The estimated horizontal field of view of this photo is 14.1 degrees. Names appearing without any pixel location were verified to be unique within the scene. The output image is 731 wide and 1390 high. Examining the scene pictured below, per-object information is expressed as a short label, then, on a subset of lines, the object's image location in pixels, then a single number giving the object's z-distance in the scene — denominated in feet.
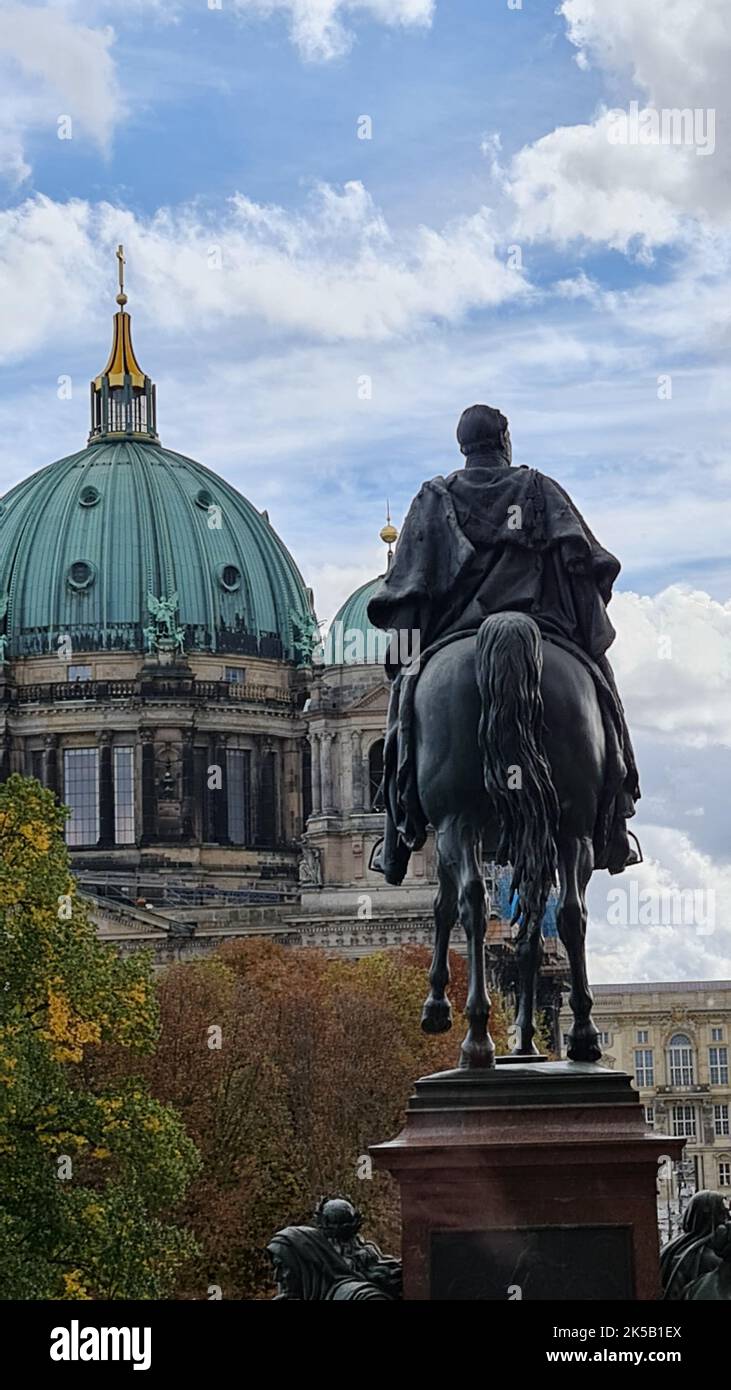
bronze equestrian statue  61.98
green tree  144.46
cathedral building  444.14
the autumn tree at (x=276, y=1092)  209.97
